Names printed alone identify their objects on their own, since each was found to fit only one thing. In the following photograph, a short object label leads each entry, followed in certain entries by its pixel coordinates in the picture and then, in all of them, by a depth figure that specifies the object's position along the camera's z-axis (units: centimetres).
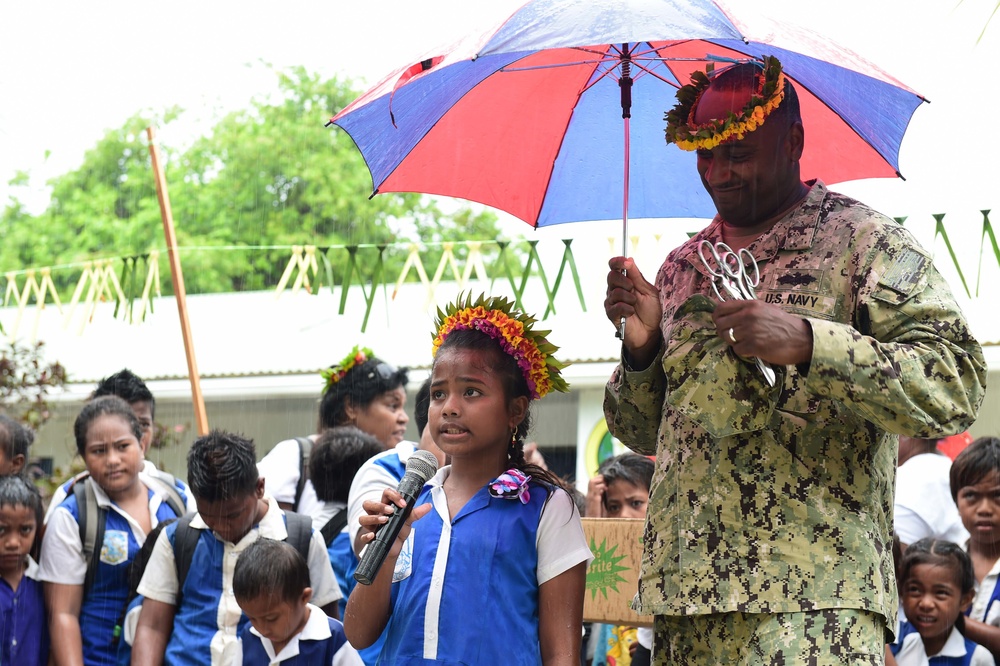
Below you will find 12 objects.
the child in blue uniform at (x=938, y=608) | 510
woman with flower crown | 662
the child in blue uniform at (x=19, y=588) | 529
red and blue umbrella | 381
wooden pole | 761
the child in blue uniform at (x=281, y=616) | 465
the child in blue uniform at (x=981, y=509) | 531
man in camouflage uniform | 295
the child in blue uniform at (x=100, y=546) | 532
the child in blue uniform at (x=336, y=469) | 568
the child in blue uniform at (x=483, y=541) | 355
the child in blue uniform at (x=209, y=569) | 491
